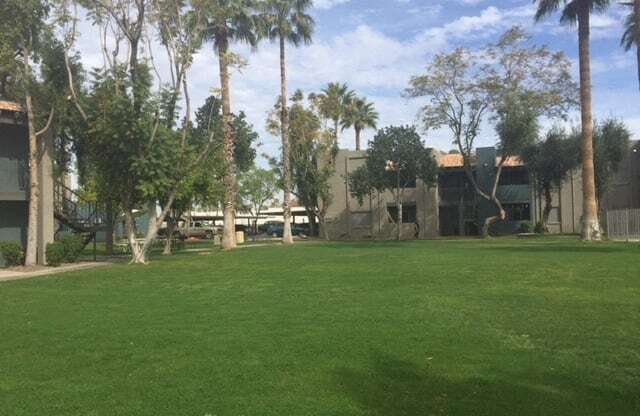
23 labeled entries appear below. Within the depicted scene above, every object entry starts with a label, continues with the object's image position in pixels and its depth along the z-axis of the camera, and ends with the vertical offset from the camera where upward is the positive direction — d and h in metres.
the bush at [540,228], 44.24 -0.66
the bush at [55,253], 21.58 -0.94
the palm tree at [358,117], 58.06 +9.94
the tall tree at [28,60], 20.18 +5.54
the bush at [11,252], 20.72 -0.85
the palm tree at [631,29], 23.06 +10.77
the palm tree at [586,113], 30.91 +5.24
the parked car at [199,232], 56.44 -0.73
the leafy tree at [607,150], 40.38 +4.47
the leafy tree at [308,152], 47.09 +5.44
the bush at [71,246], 22.53 -0.74
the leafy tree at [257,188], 65.38 +3.77
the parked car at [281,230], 58.75 -0.72
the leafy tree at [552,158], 41.53 +4.06
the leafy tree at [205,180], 24.89 +1.92
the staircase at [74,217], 25.25 +0.41
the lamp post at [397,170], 43.56 +3.61
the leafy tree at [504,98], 40.25 +7.89
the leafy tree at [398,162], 43.22 +4.13
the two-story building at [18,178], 22.11 +1.77
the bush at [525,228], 45.50 -0.66
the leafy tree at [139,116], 20.73 +3.72
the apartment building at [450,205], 46.47 +1.20
